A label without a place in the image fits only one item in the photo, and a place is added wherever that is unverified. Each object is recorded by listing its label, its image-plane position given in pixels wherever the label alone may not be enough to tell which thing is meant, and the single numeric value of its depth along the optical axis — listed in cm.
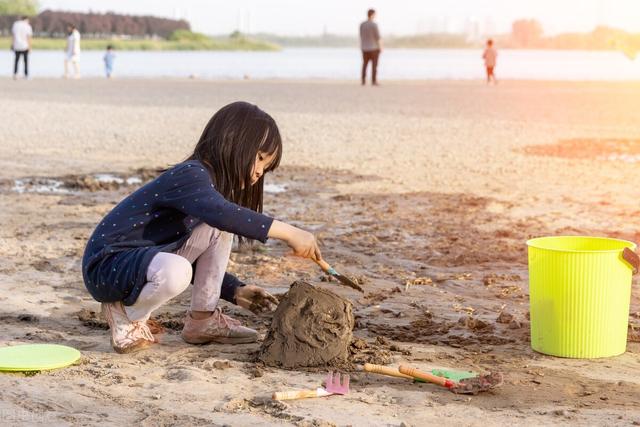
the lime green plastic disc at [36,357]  380
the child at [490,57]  2605
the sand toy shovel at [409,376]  376
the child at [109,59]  2831
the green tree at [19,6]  11375
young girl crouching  394
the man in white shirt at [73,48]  2534
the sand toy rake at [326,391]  349
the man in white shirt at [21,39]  2441
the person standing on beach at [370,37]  2214
